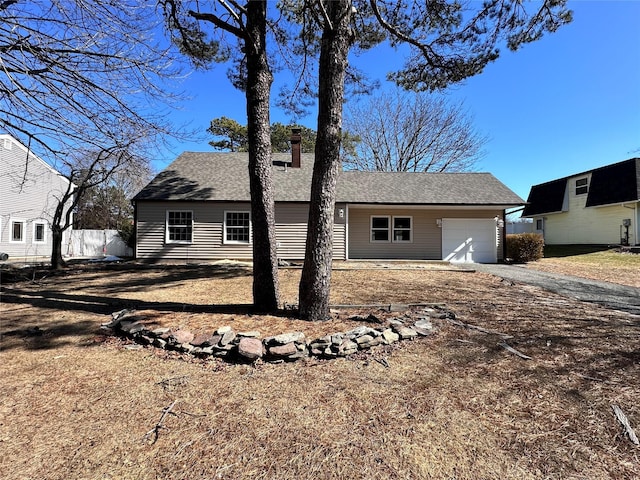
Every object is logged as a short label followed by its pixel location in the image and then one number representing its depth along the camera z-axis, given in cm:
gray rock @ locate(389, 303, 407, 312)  554
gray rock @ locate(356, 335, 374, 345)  399
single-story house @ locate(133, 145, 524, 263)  1335
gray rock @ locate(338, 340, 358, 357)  384
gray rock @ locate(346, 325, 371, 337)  412
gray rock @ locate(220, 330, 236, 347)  389
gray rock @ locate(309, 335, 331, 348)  386
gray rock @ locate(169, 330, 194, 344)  407
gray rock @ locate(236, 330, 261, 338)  405
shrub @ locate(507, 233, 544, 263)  1406
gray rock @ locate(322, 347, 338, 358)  379
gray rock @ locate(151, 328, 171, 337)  429
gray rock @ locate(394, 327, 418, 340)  433
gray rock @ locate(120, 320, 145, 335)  446
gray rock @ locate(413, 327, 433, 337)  446
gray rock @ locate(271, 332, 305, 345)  384
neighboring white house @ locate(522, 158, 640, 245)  1728
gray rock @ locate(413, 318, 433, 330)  466
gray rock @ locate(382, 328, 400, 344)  419
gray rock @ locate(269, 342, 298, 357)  370
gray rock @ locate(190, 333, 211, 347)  393
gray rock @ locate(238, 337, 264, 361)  367
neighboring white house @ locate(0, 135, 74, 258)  1802
